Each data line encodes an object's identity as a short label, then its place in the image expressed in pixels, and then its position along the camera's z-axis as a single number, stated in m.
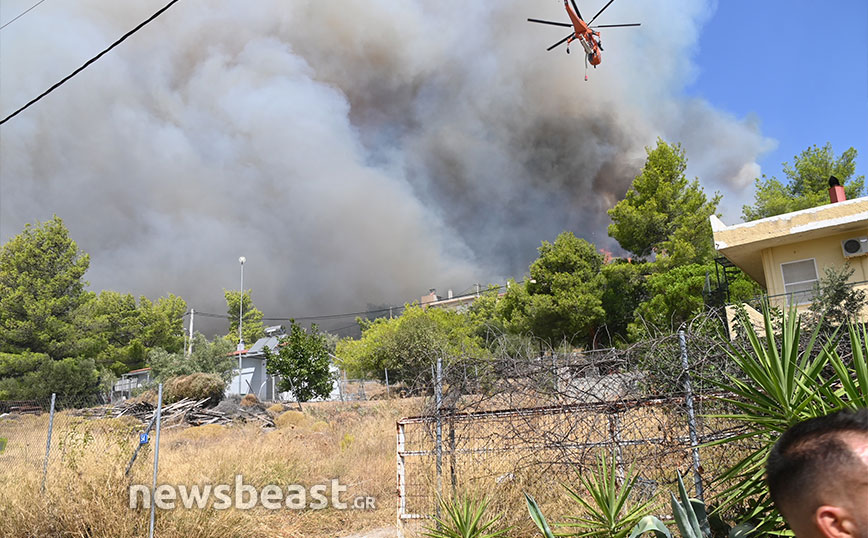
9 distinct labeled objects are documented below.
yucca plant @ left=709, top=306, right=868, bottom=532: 3.62
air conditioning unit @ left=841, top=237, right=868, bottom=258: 17.09
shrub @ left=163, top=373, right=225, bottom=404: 22.75
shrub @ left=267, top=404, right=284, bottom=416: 23.48
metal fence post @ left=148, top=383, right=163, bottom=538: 6.23
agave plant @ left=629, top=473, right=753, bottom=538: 3.36
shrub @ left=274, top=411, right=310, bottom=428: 19.66
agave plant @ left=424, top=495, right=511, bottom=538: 4.89
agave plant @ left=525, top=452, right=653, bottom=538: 4.18
